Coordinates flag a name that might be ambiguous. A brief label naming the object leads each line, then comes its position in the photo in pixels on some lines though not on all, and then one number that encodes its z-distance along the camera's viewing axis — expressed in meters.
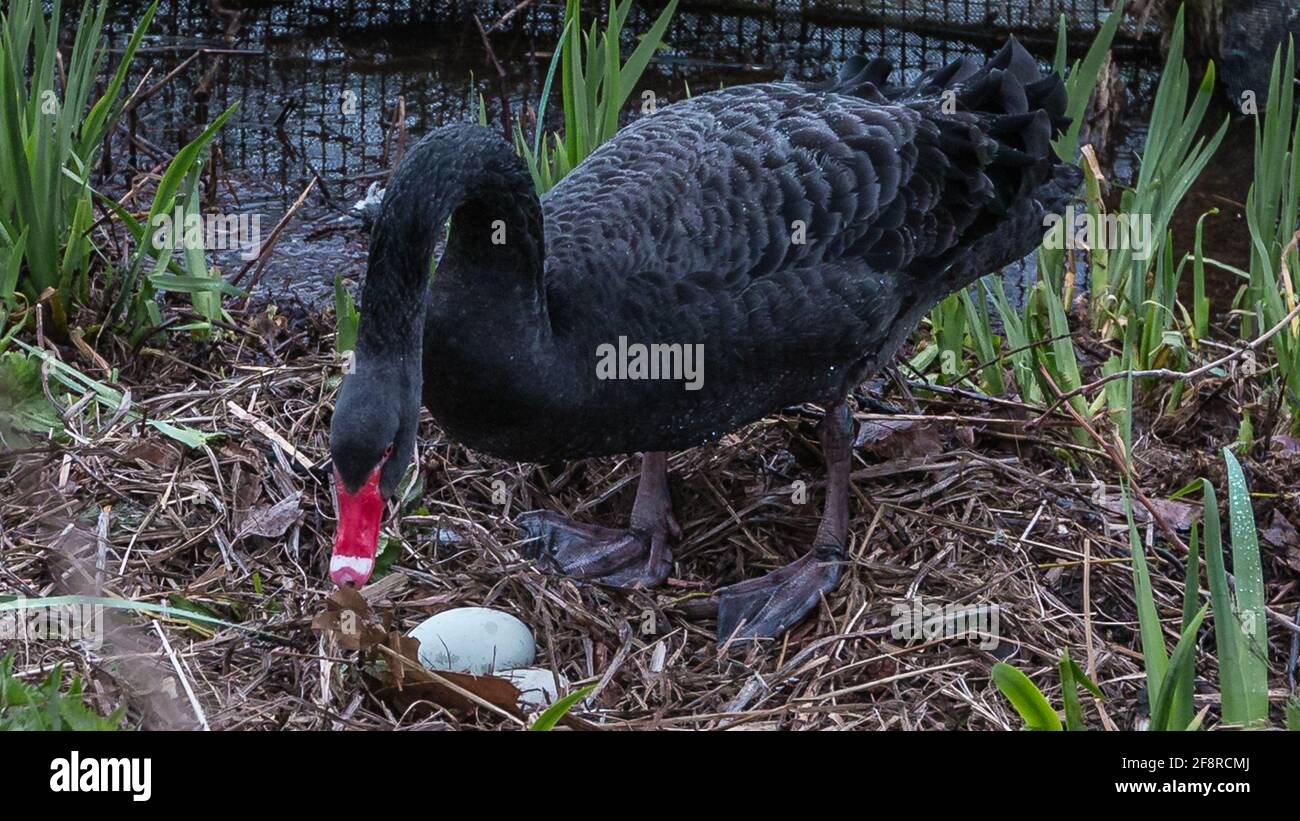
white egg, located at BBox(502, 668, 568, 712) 2.90
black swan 2.69
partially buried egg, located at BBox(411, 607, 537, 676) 2.91
